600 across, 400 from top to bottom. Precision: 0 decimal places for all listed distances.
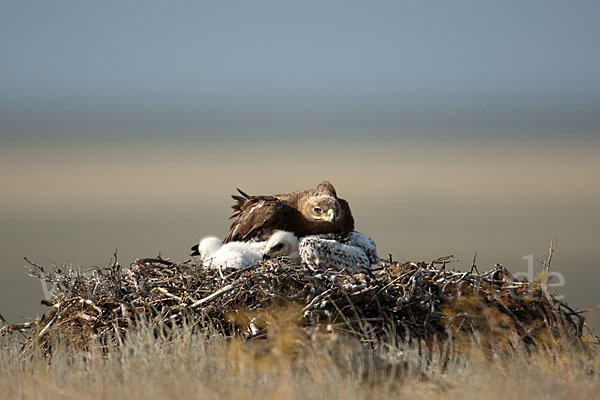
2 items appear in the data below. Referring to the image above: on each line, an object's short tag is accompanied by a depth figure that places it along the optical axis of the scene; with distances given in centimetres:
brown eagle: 1875
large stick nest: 1580
